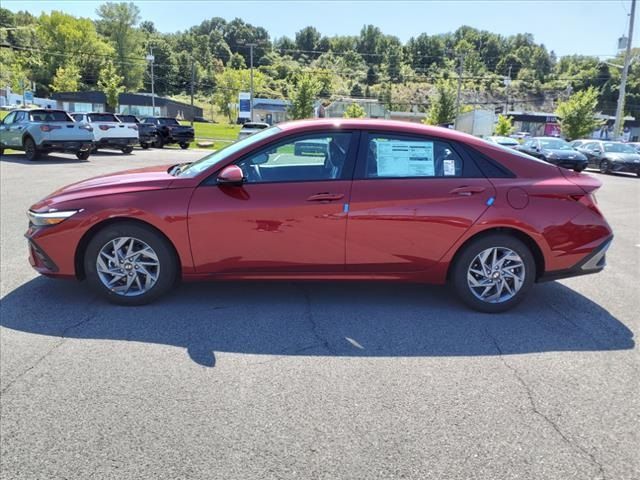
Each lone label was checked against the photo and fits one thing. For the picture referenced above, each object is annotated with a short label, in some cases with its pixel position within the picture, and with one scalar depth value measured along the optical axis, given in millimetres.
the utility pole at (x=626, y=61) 32781
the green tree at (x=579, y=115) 42094
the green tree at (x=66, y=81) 81125
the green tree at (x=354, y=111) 63072
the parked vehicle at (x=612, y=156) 22547
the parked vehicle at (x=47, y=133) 17812
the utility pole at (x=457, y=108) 51775
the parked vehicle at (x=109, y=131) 22828
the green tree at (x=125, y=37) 104812
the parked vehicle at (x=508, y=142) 28100
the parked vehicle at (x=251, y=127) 29078
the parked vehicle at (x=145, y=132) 27438
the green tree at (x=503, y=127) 55812
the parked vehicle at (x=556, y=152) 22266
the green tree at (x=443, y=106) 55938
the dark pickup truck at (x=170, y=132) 29219
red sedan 4211
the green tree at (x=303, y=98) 48562
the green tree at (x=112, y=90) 68000
